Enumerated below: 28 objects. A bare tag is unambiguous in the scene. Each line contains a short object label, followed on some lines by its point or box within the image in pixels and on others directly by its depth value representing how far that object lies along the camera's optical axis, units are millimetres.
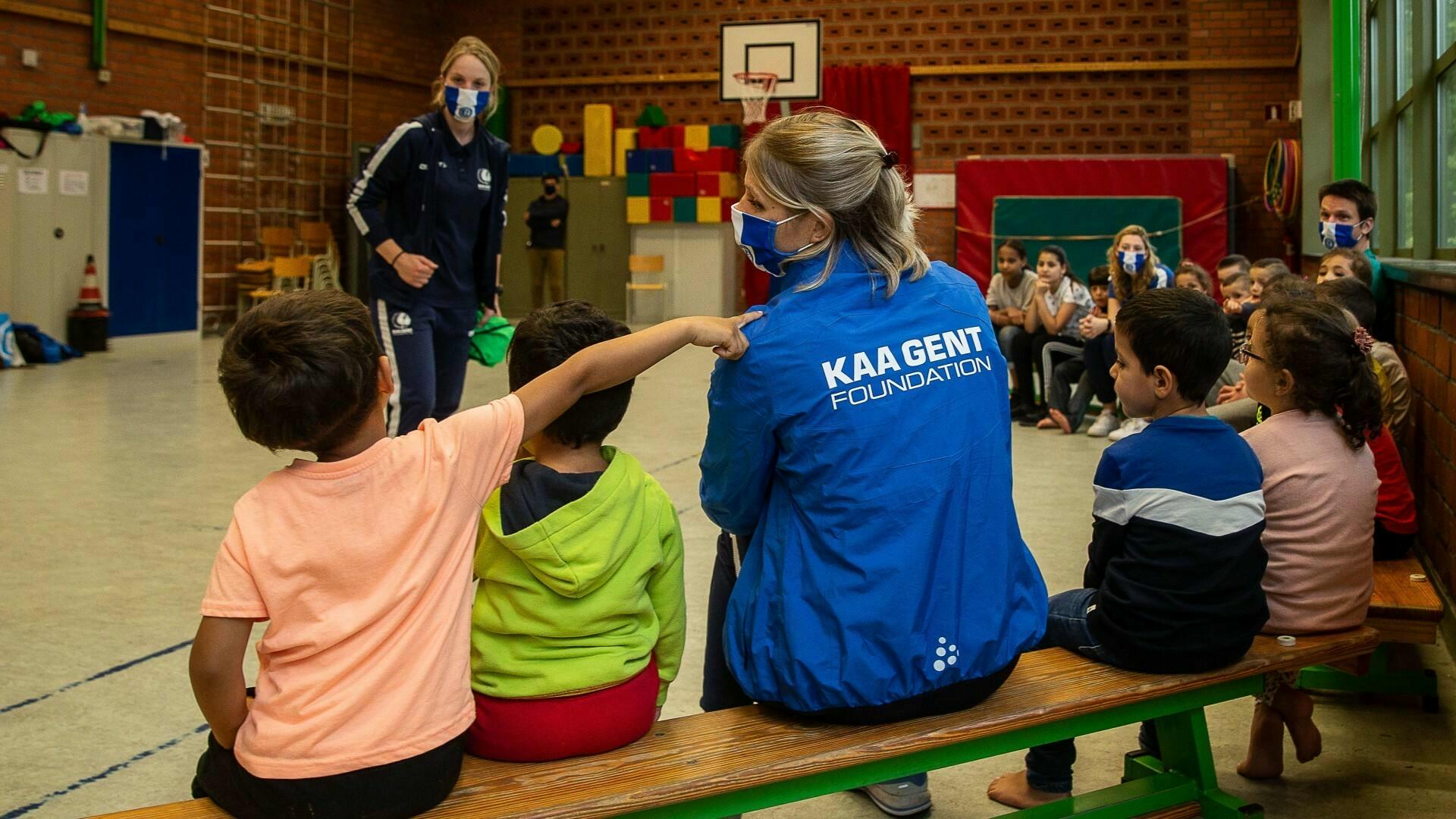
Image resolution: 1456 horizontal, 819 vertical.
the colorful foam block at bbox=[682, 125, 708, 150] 15125
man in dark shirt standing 14945
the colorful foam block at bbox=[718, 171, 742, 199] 15062
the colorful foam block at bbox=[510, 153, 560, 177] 15805
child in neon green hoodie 1711
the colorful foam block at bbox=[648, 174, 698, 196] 15281
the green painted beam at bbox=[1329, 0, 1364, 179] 8508
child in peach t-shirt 1522
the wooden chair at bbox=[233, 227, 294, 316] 13281
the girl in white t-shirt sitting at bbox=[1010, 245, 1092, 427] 7305
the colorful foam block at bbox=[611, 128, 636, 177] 15492
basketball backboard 13969
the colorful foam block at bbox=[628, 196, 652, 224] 15438
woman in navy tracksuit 4355
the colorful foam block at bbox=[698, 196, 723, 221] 15172
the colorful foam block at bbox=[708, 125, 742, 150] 15078
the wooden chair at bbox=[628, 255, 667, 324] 15234
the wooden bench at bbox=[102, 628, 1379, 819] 1674
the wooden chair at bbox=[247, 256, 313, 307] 12977
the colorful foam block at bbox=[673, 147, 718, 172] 15164
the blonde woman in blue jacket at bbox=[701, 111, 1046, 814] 1755
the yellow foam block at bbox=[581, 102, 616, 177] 15523
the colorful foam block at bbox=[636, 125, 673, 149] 15367
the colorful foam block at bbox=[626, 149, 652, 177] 15398
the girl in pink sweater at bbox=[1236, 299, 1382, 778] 2342
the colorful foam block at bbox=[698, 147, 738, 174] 15094
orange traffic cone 11103
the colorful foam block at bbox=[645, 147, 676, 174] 15289
